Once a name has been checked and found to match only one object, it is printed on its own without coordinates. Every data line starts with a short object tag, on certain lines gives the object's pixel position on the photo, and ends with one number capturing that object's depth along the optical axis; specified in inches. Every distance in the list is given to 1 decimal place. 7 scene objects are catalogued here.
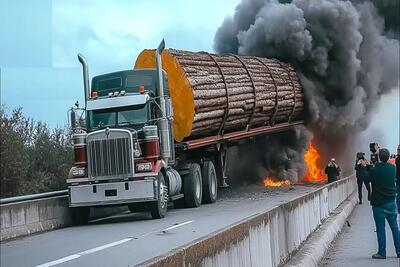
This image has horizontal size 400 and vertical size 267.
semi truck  599.5
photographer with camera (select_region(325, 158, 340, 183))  1067.9
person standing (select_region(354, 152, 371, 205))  770.2
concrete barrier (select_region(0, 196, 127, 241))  489.7
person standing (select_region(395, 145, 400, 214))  585.9
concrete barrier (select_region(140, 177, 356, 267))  186.7
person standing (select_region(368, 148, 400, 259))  396.8
